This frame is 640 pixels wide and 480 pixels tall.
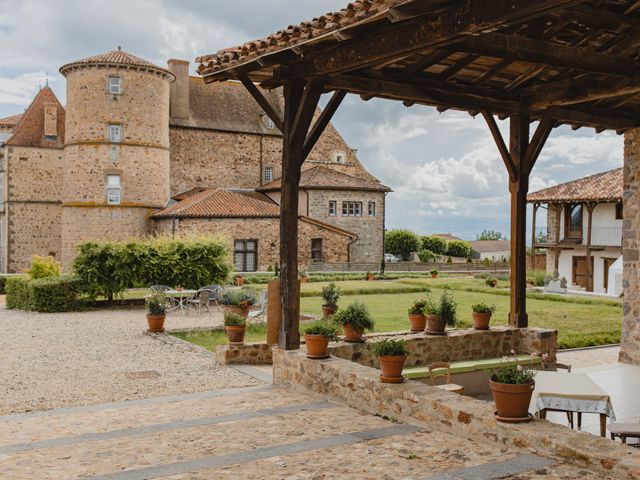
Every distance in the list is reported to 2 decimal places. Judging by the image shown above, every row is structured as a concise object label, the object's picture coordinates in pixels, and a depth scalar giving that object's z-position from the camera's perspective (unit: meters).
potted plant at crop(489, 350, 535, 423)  5.27
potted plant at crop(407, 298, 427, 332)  9.93
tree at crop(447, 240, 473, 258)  54.91
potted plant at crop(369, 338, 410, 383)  6.45
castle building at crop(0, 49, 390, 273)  30.30
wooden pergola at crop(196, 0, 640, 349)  5.70
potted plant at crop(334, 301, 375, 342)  8.77
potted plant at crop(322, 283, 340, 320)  11.91
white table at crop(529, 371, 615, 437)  5.77
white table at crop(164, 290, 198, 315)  16.30
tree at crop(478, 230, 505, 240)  86.44
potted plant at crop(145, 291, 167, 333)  13.78
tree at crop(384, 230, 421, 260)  48.44
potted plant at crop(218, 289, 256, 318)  13.94
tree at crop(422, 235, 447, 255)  53.09
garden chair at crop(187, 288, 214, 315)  16.95
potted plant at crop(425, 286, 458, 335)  9.50
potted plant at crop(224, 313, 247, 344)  10.14
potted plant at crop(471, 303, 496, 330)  9.94
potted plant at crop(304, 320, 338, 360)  7.55
